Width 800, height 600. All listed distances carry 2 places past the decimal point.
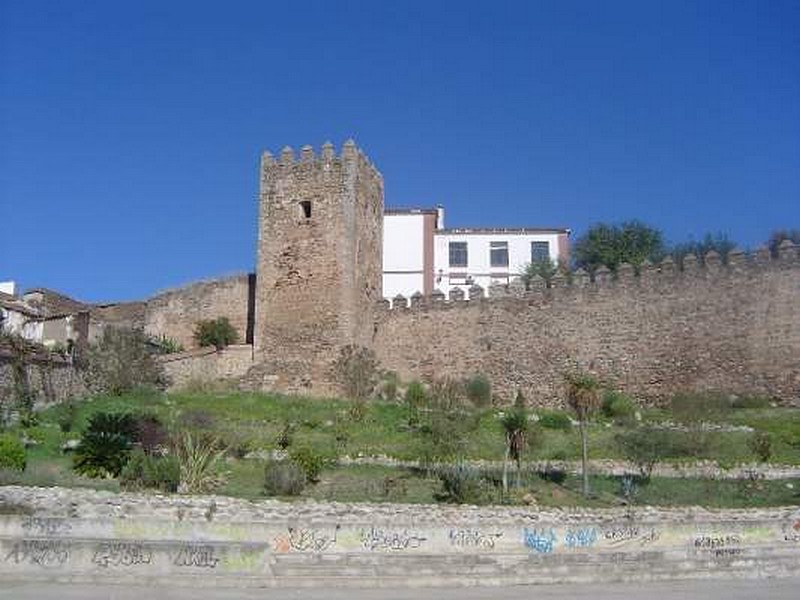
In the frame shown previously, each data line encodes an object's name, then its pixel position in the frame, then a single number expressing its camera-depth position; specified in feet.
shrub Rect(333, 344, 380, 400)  83.87
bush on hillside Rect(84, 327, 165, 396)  86.94
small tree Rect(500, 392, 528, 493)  58.49
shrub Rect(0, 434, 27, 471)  53.93
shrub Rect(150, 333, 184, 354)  103.10
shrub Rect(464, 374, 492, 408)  87.61
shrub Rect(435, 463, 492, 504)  52.42
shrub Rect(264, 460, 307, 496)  52.26
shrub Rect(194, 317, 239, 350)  99.76
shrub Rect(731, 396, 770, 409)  76.28
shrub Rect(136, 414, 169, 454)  60.23
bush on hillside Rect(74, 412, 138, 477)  55.42
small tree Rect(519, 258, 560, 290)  121.95
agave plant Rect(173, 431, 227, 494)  52.42
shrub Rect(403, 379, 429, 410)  83.22
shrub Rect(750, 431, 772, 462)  60.90
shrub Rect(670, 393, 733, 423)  72.28
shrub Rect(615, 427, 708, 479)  60.49
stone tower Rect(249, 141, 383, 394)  89.30
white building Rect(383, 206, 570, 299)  129.70
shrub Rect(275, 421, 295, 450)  66.04
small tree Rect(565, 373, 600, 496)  59.41
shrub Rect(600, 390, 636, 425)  77.66
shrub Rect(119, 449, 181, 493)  51.57
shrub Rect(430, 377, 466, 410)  74.69
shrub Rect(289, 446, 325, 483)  56.34
